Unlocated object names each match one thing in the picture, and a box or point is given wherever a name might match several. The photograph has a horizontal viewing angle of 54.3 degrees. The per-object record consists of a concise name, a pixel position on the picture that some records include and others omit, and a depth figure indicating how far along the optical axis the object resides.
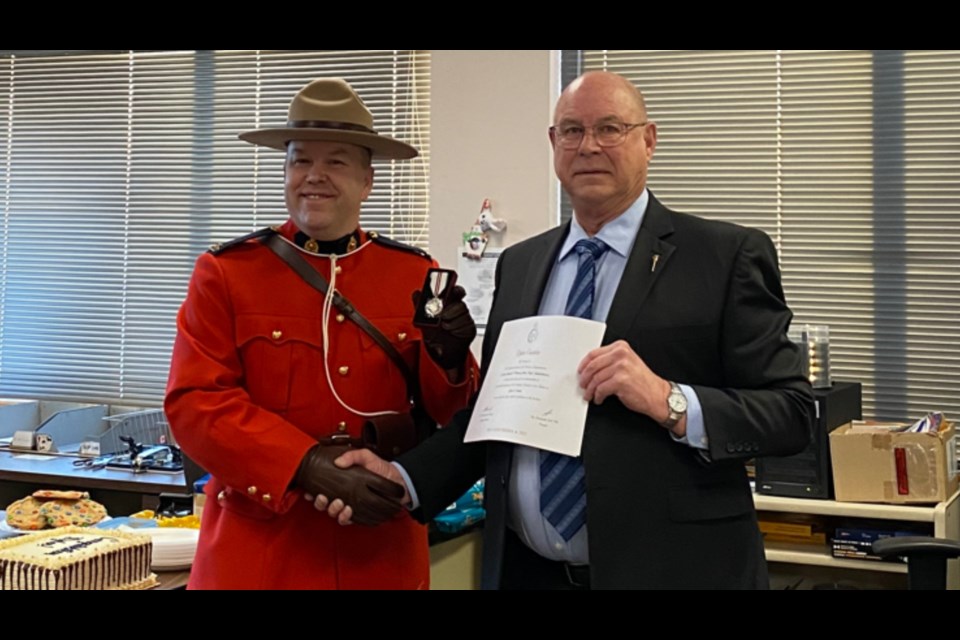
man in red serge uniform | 1.64
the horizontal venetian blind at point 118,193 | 4.49
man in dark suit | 1.46
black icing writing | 1.79
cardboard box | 2.78
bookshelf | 2.76
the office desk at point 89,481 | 3.54
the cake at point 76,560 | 1.71
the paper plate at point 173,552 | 2.02
